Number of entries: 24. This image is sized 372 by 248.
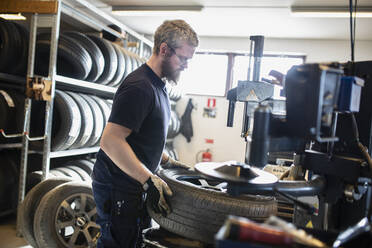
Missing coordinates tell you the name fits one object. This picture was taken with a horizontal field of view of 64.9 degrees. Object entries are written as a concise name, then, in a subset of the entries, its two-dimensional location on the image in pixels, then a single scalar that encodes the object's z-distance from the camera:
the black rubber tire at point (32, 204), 2.55
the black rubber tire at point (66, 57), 2.98
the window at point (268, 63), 6.35
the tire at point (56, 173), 3.06
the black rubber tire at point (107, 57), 3.55
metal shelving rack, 2.76
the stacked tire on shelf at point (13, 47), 2.96
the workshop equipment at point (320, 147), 0.90
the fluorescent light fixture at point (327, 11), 4.44
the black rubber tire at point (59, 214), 2.40
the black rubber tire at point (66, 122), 2.91
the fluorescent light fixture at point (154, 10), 4.97
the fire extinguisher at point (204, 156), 6.42
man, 1.40
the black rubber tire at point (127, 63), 3.94
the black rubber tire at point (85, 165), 3.52
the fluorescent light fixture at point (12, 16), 3.07
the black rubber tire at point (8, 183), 3.04
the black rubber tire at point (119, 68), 3.75
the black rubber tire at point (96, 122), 3.41
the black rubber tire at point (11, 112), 2.99
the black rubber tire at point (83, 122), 3.15
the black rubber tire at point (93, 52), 3.21
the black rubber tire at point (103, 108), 3.64
